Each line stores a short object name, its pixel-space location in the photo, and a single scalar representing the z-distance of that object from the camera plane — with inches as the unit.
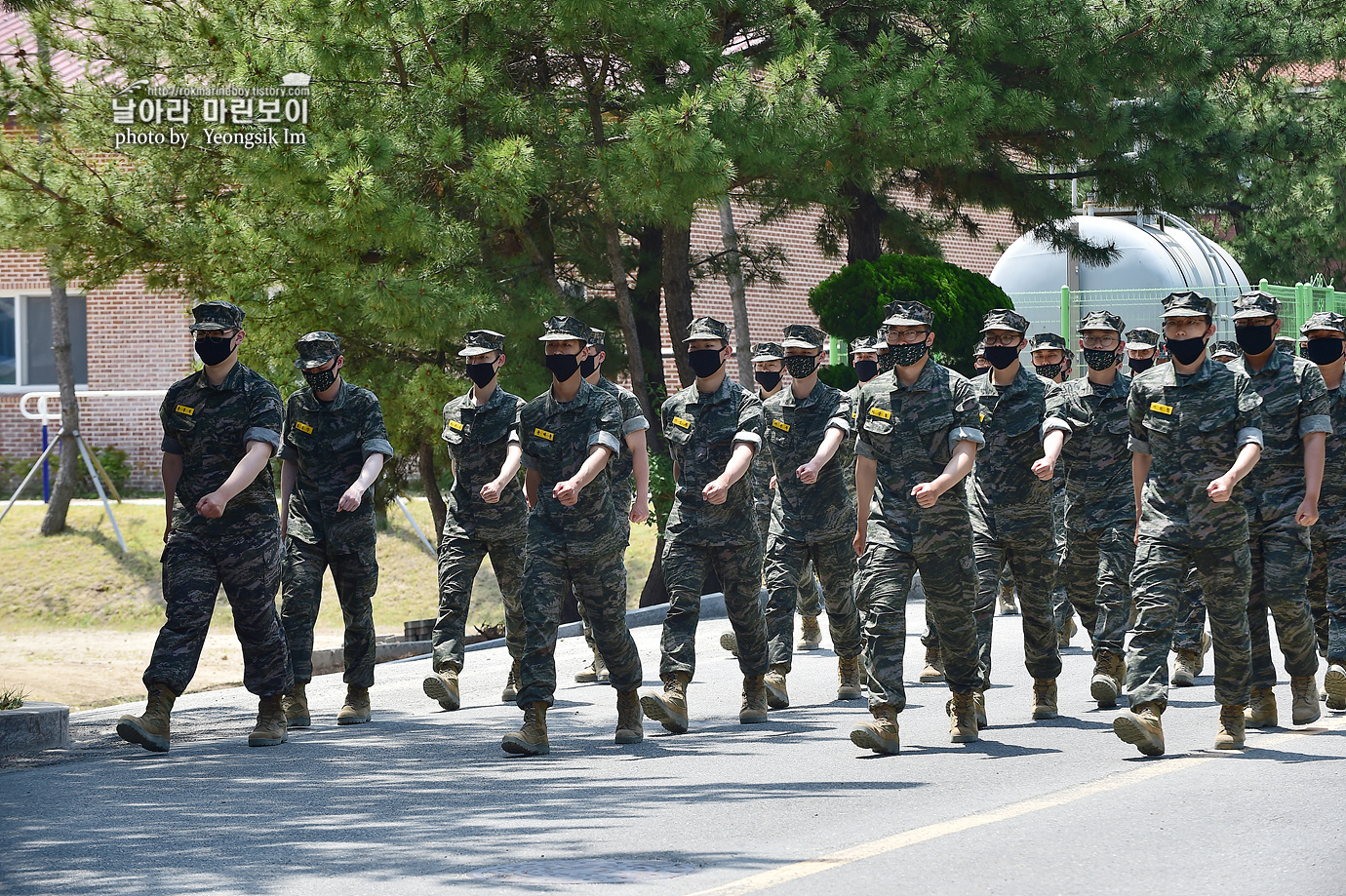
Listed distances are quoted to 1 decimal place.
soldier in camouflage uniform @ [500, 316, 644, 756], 648.4
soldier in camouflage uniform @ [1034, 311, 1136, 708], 753.6
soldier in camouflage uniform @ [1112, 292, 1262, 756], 611.8
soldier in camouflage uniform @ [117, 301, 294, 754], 670.5
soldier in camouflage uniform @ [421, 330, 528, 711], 792.9
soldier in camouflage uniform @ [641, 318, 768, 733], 707.4
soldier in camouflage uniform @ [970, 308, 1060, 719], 721.6
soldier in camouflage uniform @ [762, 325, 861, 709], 778.2
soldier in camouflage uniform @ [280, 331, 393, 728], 737.6
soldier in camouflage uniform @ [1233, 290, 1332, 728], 646.5
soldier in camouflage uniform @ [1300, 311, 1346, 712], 709.9
